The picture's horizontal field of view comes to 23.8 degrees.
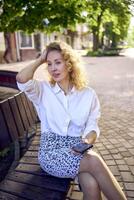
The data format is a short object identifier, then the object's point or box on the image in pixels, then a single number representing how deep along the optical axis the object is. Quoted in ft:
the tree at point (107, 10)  22.48
